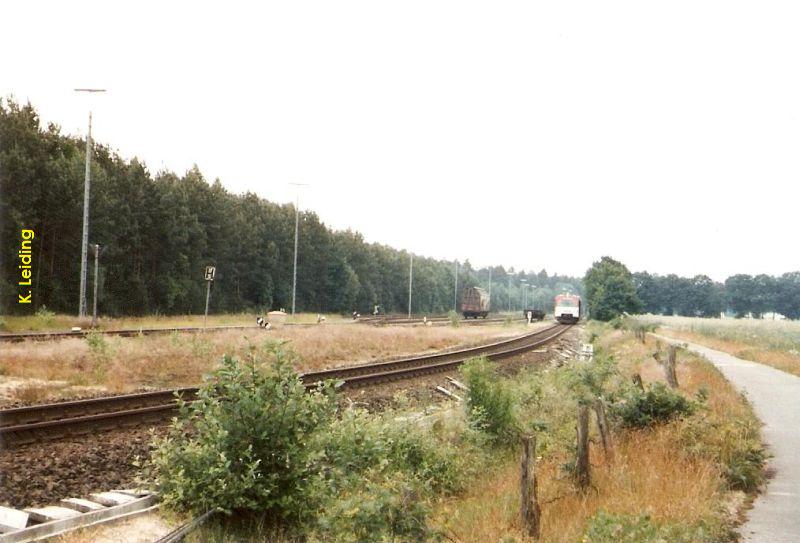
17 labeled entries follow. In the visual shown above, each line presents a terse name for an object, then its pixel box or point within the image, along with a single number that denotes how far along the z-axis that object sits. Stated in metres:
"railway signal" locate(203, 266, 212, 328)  26.75
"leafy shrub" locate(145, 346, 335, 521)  6.97
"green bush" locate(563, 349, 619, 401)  15.67
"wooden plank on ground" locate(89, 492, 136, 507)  7.44
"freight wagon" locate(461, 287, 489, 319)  90.62
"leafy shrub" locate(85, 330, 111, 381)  17.18
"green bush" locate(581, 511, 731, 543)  5.97
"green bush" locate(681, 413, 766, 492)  8.76
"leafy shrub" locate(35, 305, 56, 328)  28.92
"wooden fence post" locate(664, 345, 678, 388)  14.07
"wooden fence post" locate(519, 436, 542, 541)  6.62
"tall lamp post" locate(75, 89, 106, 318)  28.83
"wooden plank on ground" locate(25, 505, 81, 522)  6.71
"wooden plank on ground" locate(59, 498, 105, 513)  7.05
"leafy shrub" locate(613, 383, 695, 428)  10.80
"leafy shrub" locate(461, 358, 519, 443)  13.48
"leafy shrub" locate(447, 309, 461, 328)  51.64
